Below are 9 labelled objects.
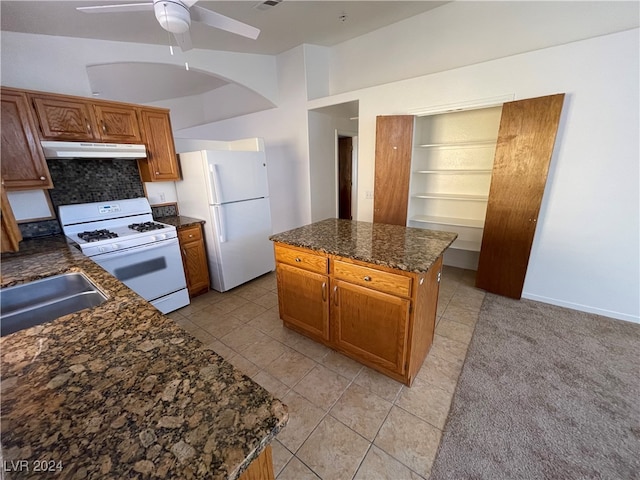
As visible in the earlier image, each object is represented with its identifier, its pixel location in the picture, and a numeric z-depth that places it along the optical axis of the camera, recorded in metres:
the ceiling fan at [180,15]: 1.36
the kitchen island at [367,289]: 1.60
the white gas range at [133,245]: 2.25
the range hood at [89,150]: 2.13
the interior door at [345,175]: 5.52
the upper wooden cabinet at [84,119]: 2.13
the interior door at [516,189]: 2.34
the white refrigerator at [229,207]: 2.83
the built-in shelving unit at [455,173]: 3.16
